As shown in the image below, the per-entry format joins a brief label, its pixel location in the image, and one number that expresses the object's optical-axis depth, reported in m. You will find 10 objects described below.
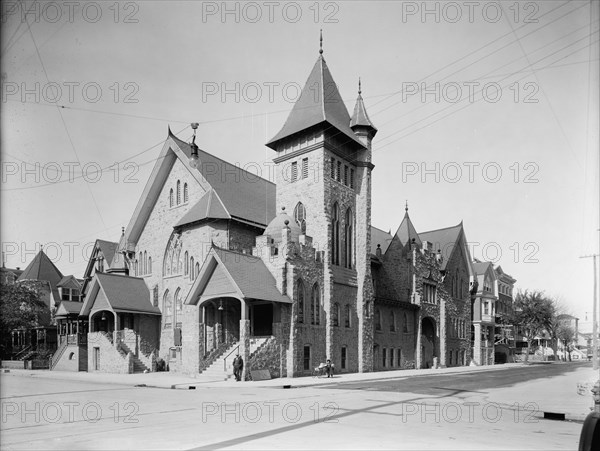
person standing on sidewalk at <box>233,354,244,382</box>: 28.12
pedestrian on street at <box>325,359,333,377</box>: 31.12
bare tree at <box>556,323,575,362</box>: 92.81
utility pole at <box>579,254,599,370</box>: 38.10
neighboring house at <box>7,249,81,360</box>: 54.94
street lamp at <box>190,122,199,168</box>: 39.12
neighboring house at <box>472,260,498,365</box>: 61.32
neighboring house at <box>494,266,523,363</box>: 73.38
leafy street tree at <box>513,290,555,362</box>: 76.31
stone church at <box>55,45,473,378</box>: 31.62
